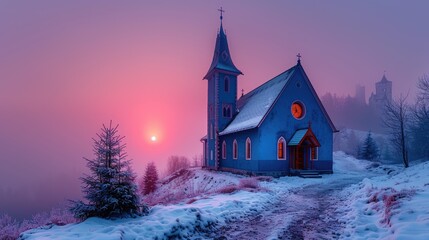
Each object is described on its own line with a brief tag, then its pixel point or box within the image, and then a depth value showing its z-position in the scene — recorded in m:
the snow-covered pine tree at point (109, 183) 7.12
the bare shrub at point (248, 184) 12.85
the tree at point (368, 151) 44.26
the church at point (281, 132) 21.36
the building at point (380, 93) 119.94
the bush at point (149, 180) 33.03
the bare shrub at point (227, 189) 11.88
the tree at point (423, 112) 26.56
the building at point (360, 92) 151.00
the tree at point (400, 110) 21.16
